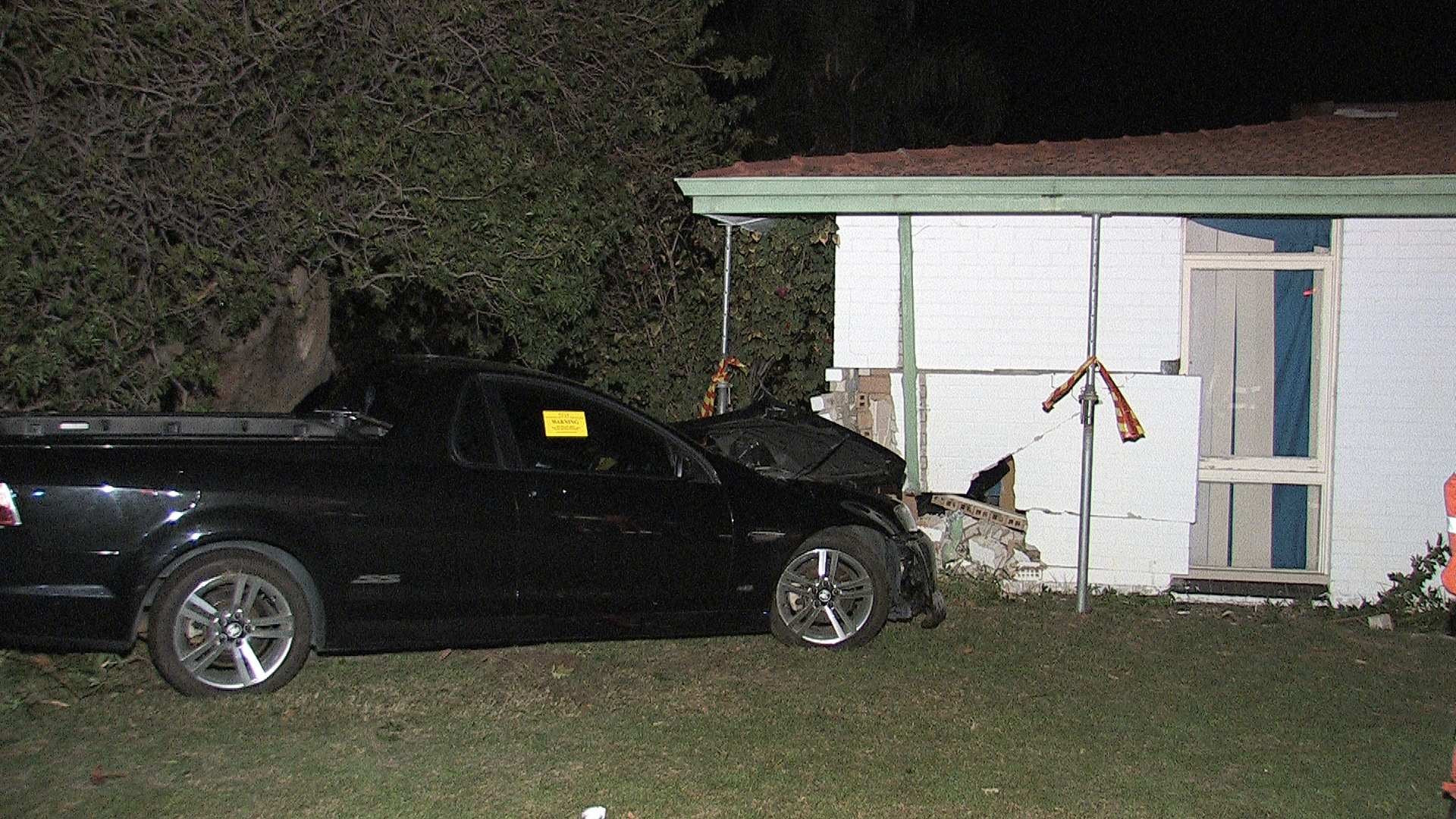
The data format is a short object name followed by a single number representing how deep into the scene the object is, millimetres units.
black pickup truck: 6246
